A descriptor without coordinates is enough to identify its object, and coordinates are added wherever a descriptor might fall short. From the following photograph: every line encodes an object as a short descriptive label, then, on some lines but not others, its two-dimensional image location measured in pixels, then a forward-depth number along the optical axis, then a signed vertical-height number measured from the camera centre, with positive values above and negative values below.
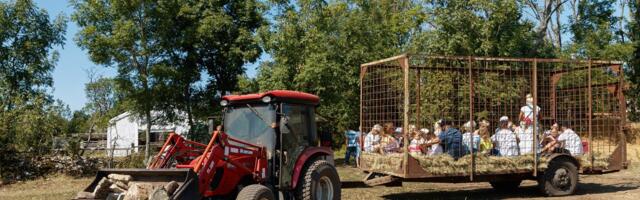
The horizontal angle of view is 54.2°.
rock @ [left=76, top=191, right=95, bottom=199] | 7.81 -0.99
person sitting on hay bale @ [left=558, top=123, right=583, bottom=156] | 12.61 -0.49
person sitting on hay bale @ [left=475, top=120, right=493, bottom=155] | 11.88 -0.39
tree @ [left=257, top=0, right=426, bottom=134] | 20.05 +2.17
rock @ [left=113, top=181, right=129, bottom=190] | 7.74 -0.85
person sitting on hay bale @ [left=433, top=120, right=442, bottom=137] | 12.12 -0.23
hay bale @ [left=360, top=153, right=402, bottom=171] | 10.97 -0.80
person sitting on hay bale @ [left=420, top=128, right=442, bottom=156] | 11.34 -0.57
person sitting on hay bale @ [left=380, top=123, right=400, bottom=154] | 11.98 -0.46
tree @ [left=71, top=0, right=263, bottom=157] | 20.19 +2.44
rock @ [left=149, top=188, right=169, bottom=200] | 7.22 -0.91
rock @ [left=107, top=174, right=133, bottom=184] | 7.77 -0.77
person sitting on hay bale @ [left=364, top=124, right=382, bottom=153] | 12.15 -0.45
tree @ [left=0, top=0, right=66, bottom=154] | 18.44 +1.30
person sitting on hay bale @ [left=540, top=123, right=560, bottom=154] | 12.33 -0.46
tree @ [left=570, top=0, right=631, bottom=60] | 24.94 +3.58
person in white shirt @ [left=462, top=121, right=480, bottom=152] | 11.15 -0.38
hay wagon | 11.12 +0.18
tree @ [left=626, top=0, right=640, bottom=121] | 26.56 +1.72
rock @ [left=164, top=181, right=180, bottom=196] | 7.32 -0.83
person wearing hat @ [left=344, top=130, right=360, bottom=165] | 19.97 -0.85
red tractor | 7.89 -0.57
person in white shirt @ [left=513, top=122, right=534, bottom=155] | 11.97 -0.45
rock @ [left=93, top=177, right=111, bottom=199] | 7.77 -0.91
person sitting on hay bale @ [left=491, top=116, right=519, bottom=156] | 11.88 -0.48
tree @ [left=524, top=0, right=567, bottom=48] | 29.28 +5.26
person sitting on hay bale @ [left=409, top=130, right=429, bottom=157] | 11.19 -0.47
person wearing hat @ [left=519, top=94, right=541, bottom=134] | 12.09 +0.07
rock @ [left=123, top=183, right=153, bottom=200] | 7.43 -0.90
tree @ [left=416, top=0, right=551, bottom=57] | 20.84 +2.99
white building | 22.52 -0.36
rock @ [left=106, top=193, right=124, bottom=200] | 7.69 -0.99
